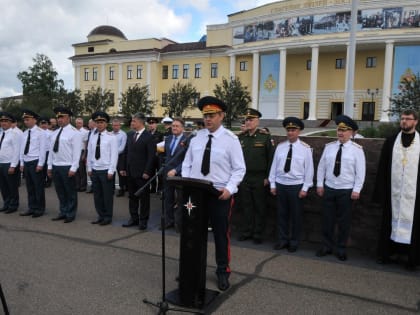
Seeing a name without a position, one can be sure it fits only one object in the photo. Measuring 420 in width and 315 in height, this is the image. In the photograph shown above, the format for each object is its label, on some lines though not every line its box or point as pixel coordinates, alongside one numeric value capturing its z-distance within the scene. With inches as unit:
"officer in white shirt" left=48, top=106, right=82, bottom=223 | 297.4
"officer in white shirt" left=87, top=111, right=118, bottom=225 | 290.0
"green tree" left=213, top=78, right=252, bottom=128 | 1378.0
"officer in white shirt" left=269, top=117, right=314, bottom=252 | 233.9
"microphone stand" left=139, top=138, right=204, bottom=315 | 148.4
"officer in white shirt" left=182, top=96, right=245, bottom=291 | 173.8
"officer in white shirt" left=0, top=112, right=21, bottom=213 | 322.3
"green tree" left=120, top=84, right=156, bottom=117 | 1583.4
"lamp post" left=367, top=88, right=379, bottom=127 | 1764.5
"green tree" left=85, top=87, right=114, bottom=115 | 1784.0
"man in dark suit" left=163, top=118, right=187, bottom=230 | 286.2
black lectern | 158.2
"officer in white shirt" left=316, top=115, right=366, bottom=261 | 219.1
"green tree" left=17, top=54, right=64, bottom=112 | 2443.4
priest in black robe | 206.1
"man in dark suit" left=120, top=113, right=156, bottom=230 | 281.1
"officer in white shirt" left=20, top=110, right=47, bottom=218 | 316.2
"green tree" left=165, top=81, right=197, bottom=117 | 1729.8
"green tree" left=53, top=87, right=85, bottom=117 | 1765.5
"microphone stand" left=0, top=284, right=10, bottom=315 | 132.0
